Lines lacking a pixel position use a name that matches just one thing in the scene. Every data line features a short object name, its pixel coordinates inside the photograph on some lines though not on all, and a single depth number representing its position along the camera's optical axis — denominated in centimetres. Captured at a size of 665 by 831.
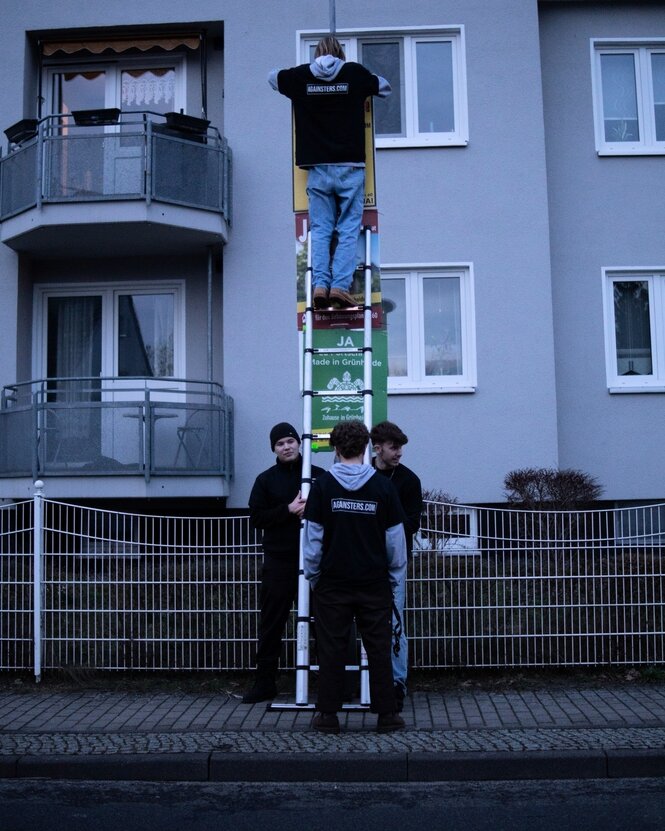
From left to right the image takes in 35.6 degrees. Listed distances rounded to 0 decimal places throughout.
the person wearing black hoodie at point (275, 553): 748
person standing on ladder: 786
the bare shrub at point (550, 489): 1174
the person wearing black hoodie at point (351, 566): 660
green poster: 779
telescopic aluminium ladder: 708
